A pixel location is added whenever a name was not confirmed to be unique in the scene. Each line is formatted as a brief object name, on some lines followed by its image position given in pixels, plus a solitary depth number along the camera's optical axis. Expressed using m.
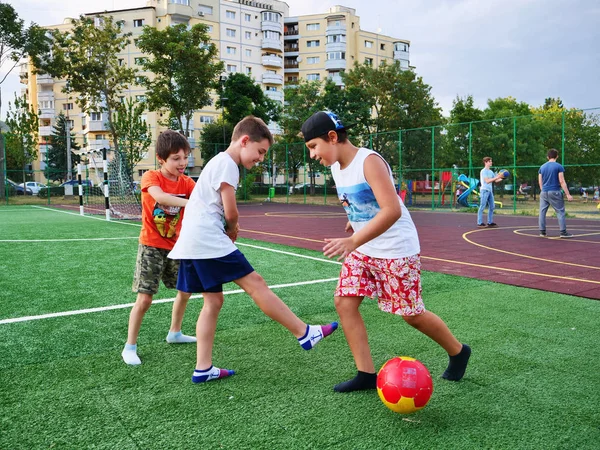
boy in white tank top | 3.03
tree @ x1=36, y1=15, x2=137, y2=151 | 34.66
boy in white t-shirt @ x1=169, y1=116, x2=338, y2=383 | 3.31
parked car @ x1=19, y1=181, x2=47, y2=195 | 42.58
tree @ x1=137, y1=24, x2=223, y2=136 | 31.33
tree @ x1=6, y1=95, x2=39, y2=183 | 42.66
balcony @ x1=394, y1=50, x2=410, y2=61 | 79.00
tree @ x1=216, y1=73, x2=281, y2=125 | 39.19
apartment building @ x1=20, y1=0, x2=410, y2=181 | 62.78
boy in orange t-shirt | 3.85
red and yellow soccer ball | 2.79
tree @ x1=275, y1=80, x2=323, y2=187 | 39.69
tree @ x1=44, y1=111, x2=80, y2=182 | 64.12
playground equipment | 23.86
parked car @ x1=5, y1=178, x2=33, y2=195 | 35.84
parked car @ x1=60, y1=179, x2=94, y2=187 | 36.47
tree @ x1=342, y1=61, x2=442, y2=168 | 37.50
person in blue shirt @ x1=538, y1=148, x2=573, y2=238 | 11.82
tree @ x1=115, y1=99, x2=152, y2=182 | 36.25
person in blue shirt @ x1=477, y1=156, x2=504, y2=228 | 14.85
